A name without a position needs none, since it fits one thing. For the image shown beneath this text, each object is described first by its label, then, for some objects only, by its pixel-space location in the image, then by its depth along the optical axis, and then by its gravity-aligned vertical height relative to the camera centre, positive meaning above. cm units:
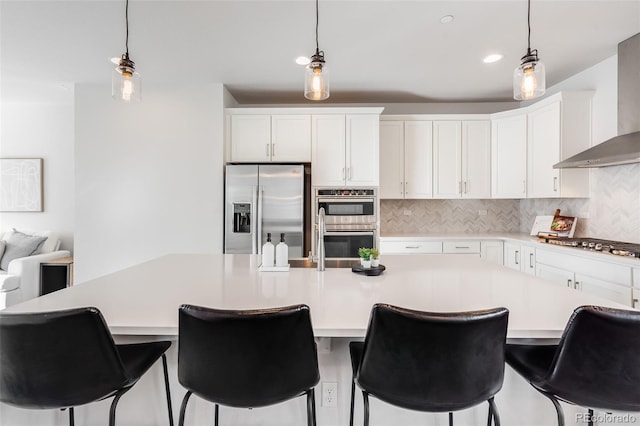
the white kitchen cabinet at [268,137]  369 +86
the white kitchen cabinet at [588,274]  228 -49
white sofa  348 -75
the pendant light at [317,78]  169 +72
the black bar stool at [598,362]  93 -44
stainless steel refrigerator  353 +11
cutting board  351 -12
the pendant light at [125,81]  172 +71
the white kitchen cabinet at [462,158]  392 +67
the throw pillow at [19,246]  391 -43
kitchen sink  208 -34
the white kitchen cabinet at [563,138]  318 +76
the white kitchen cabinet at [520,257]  325 -46
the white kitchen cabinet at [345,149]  371 +73
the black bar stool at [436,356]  91 -42
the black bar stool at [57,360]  94 -45
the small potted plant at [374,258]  185 -26
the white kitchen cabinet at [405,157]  394 +68
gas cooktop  232 -26
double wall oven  366 -11
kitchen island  112 -36
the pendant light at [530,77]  165 +71
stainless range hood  252 +81
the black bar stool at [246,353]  92 -42
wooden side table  388 -77
